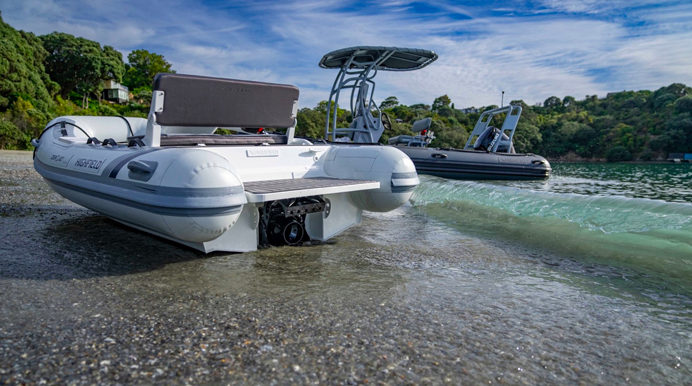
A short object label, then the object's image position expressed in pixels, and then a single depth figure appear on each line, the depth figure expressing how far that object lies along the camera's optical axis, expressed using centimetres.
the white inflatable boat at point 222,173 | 284
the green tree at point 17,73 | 2222
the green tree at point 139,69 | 4716
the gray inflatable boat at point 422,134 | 870
